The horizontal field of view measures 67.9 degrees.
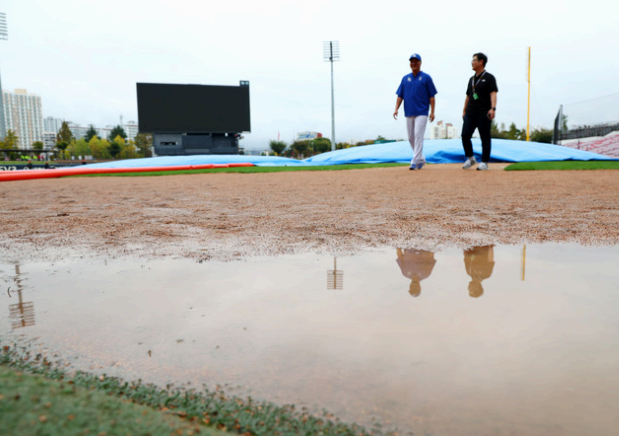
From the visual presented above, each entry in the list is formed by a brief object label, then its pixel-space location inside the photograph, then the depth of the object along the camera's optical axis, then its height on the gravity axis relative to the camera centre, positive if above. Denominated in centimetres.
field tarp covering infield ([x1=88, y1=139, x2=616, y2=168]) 898 +15
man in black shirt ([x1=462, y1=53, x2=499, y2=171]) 600 +75
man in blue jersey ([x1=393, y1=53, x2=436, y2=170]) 641 +88
